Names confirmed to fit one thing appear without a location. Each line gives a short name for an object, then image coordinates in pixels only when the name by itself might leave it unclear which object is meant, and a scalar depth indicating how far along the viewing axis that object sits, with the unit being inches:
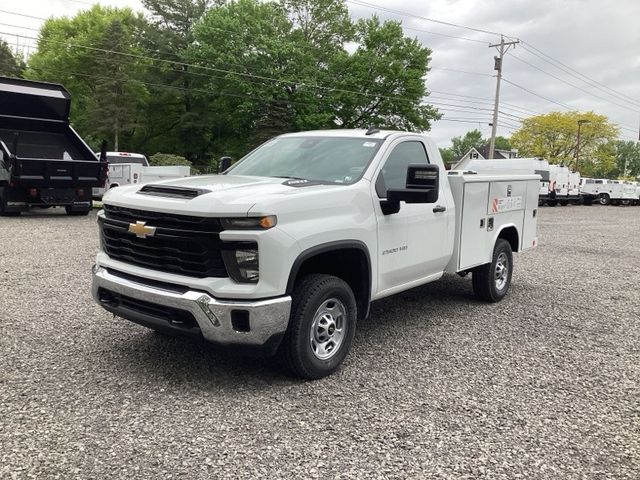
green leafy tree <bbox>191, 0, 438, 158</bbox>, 1600.6
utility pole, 1560.0
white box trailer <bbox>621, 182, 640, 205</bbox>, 1644.4
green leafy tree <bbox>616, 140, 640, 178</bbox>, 4549.7
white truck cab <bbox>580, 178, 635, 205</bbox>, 1598.2
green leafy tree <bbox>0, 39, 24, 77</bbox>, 1937.6
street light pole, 2714.6
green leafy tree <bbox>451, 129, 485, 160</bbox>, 5093.5
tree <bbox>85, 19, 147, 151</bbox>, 1624.0
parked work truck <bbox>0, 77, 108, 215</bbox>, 534.9
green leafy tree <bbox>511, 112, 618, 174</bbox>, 2878.9
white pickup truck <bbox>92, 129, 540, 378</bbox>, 141.9
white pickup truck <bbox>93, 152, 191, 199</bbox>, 721.0
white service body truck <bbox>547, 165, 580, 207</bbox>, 1347.2
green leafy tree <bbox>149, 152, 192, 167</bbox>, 1382.9
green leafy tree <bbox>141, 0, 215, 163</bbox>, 1786.4
